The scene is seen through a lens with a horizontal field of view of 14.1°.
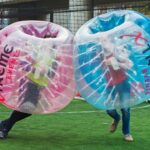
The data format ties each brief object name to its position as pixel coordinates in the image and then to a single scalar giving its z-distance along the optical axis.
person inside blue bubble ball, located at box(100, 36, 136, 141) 6.19
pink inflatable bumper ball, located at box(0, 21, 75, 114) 6.51
